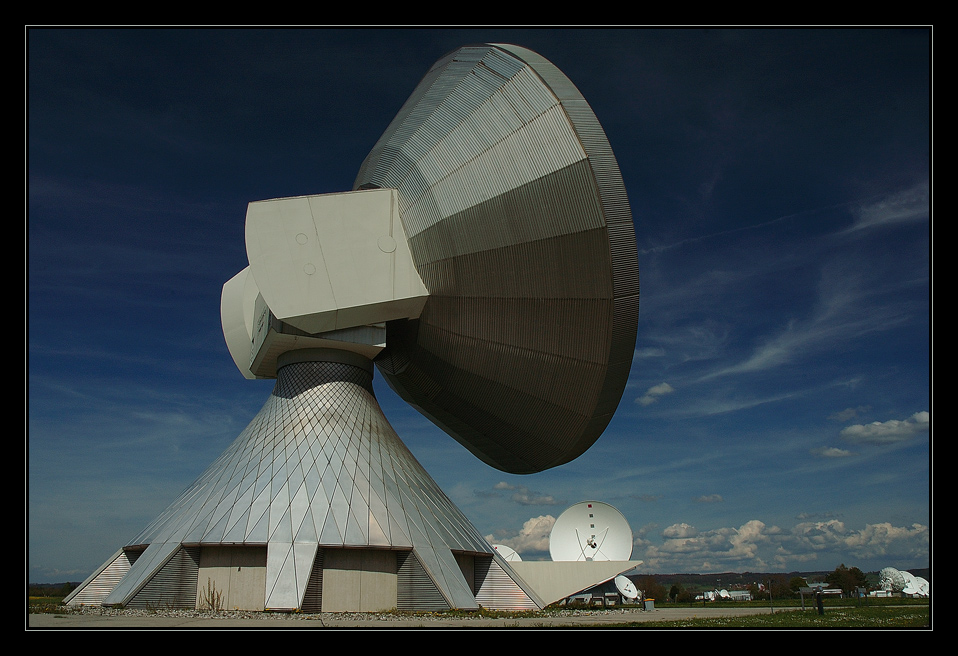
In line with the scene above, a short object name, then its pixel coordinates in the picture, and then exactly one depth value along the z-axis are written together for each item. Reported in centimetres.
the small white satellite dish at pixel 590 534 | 4488
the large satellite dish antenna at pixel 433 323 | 1955
